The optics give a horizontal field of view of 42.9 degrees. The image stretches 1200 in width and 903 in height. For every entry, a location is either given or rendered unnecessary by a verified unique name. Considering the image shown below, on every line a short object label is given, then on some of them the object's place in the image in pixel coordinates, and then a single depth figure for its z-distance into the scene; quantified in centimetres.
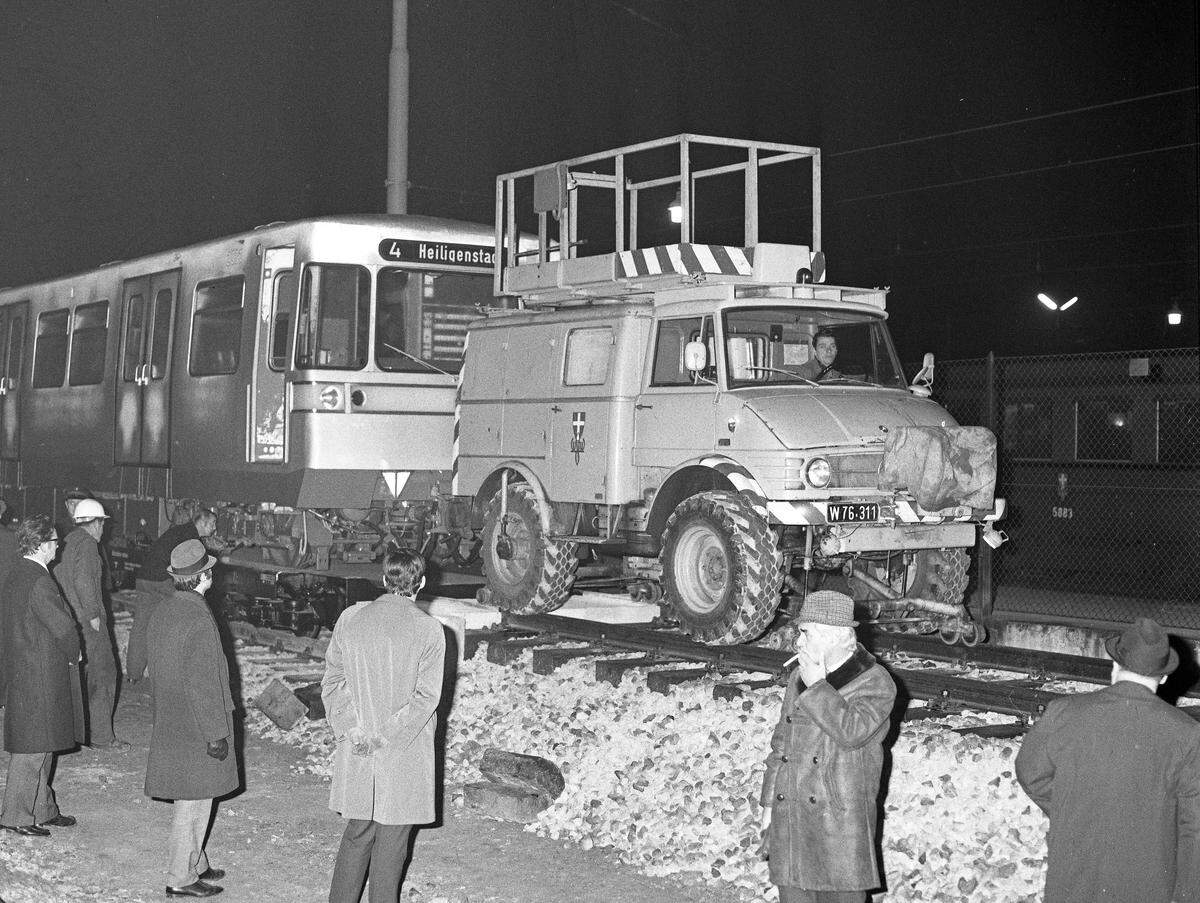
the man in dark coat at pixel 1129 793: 471
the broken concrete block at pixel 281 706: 1109
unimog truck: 1041
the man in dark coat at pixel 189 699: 699
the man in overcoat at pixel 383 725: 627
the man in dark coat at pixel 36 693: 842
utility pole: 1691
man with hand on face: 526
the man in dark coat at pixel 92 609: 1084
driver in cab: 1123
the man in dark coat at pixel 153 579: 1160
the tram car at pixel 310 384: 1379
